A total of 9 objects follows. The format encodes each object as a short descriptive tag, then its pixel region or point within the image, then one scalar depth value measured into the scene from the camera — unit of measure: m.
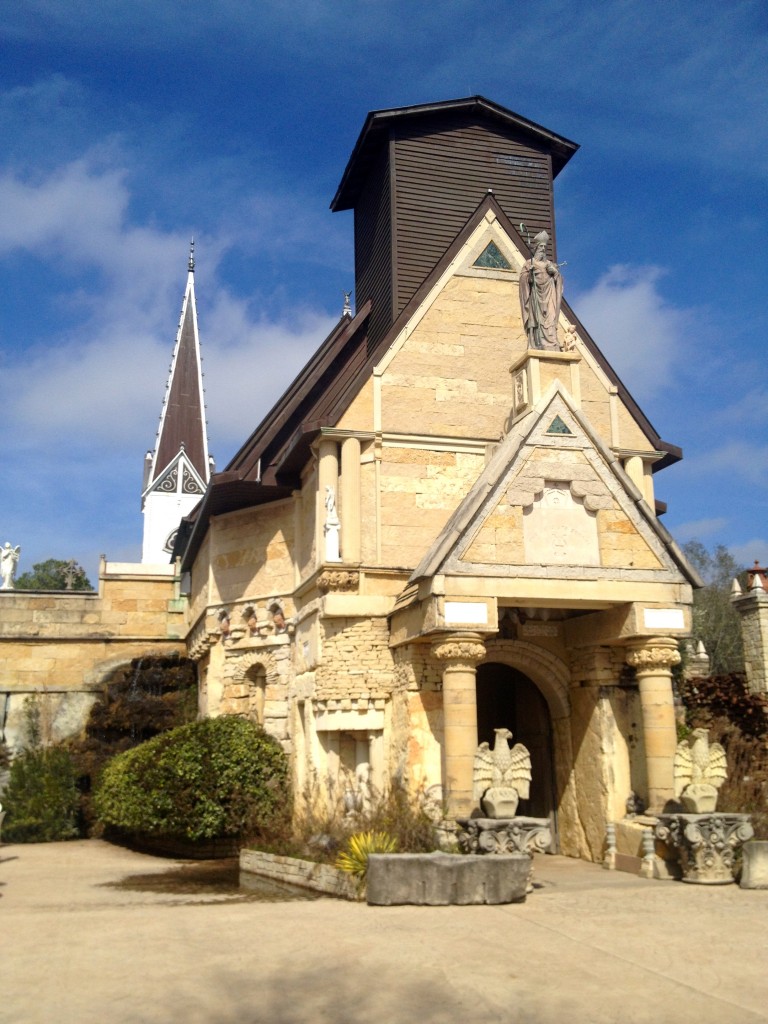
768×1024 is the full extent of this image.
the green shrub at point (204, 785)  15.93
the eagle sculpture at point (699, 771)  12.18
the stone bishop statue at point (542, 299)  15.33
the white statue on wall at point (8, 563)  26.59
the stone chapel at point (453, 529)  13.75
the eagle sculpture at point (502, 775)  11.94
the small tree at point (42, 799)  19.67
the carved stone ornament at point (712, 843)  11.58
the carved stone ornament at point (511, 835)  11.50
